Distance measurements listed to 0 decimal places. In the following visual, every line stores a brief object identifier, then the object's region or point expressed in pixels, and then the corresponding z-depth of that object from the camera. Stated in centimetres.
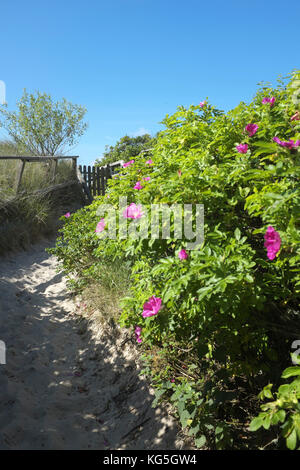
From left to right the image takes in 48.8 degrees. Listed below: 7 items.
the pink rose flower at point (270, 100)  234
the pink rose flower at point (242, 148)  199
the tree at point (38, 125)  1455
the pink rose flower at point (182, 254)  169
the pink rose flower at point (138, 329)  275
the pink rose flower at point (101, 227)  264
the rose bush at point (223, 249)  154
